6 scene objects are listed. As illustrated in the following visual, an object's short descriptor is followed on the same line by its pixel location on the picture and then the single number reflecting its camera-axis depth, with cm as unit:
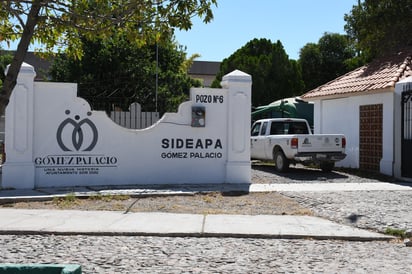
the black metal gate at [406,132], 1546
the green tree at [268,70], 3703
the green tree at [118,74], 2302
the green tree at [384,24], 2077
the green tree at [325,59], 4247
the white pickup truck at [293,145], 1602
